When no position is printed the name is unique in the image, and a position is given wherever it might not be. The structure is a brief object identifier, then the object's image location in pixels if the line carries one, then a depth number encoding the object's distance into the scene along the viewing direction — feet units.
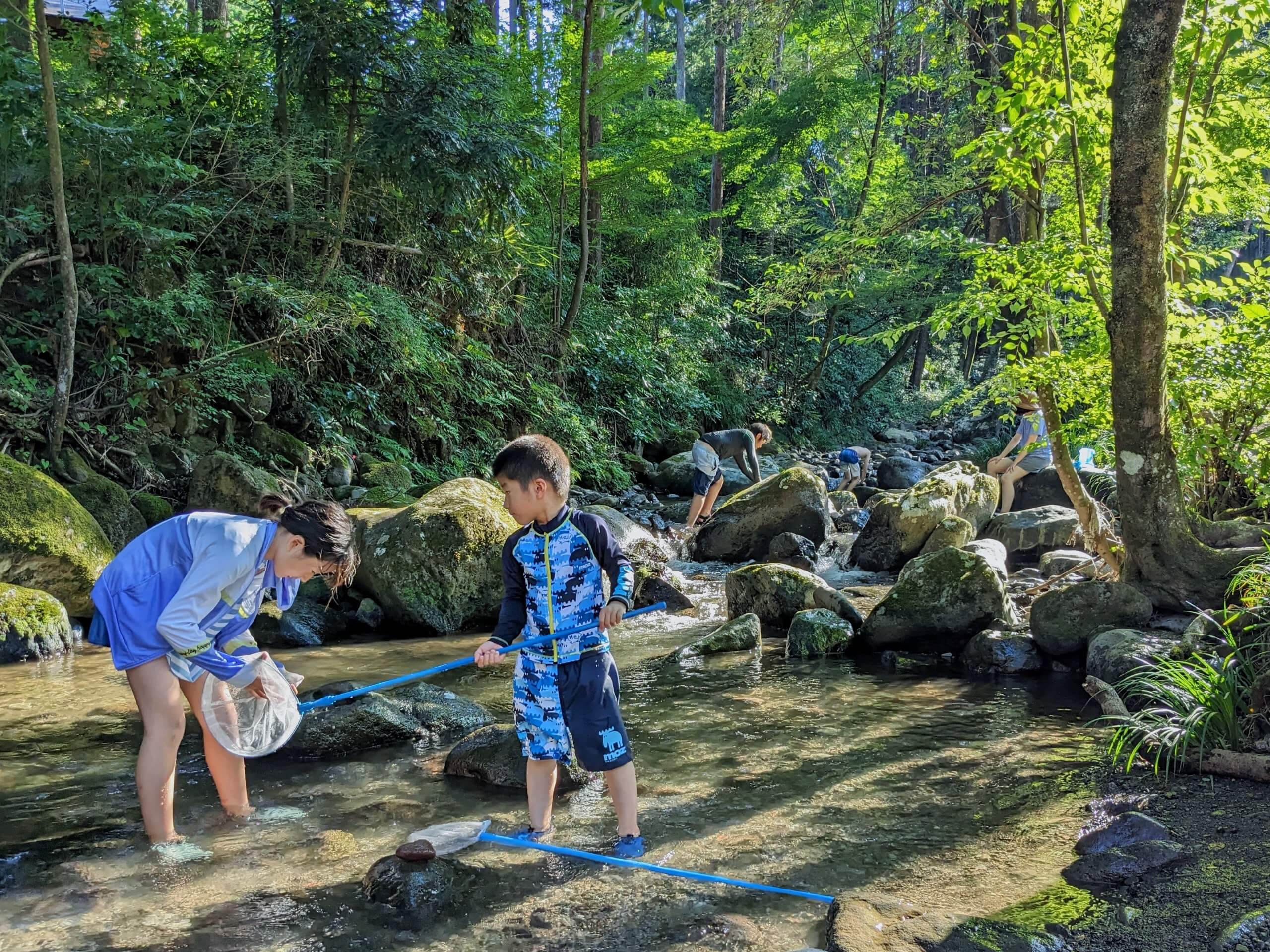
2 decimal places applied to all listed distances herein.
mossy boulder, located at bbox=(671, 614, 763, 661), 23.40
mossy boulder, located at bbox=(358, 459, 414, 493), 37.29
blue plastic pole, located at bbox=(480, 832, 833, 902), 10.79
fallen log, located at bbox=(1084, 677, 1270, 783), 12.78
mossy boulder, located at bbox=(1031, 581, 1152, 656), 20.44
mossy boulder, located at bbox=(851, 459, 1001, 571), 34.45
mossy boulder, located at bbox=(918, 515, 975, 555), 32.09
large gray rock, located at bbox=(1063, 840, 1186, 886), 10.51
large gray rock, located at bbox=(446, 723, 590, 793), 14.73
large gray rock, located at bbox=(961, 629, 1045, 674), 21.22
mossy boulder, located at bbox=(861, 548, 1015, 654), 22.93
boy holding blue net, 11.84
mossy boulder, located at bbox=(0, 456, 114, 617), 22.80
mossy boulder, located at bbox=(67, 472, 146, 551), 27.53
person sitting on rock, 35.01
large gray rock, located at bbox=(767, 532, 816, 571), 34.96
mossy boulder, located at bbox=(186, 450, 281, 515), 29.73
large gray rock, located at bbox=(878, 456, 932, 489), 56.80
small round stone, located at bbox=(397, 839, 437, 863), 11.20
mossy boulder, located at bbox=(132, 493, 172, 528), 29.35
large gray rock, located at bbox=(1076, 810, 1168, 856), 11.12
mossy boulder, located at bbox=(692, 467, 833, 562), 37.50
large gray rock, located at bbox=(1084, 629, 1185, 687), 18.45
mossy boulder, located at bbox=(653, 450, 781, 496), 51.75
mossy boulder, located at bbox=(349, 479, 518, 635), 26.17
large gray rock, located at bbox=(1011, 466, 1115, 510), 41.32
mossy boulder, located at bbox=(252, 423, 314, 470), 35.32
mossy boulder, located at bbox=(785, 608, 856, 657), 23.56
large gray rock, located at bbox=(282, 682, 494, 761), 16.40
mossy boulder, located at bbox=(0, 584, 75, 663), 21.57
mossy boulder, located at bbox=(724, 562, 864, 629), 26.53
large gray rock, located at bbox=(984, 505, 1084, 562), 33.37
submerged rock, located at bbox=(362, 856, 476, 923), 10.75
